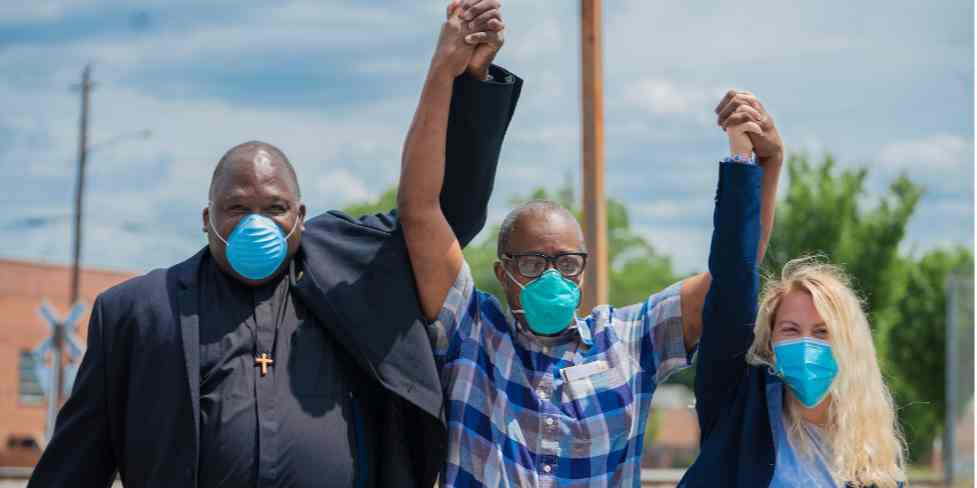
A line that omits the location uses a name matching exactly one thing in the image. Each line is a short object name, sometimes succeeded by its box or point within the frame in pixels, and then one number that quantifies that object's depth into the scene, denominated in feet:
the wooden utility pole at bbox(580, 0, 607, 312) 23.95
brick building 133.69
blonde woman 11.91
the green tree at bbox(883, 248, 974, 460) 115.96
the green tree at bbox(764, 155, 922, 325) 110.63
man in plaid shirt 12.41
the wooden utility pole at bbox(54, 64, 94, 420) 105.60
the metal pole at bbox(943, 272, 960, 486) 56.41
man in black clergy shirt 12.03
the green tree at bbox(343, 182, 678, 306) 220.23
